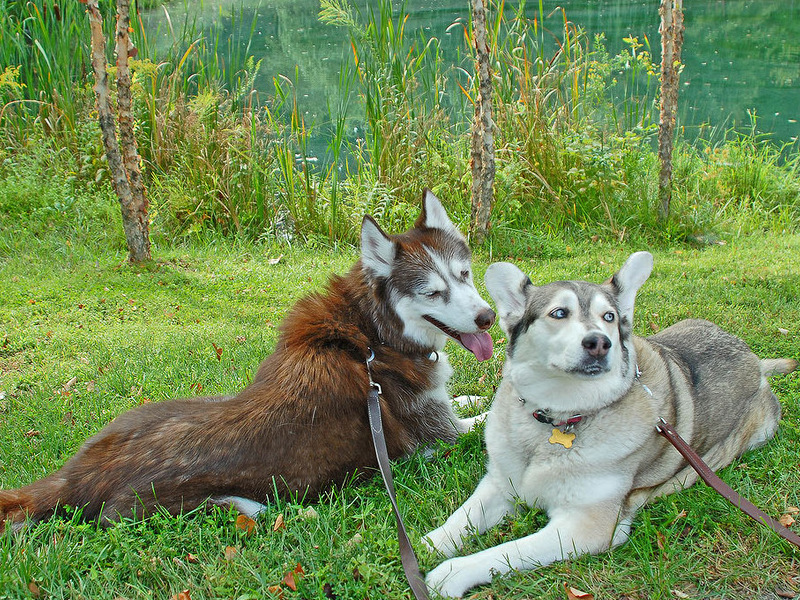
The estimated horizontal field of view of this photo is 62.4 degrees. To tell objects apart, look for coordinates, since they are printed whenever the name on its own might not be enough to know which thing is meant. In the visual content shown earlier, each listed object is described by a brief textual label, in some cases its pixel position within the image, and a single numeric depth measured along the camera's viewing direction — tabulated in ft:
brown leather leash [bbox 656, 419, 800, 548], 9.26
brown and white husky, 10.17
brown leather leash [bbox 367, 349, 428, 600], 8.78
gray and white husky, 9.50
